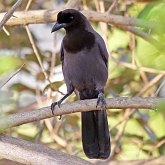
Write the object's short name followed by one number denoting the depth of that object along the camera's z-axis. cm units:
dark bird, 999
